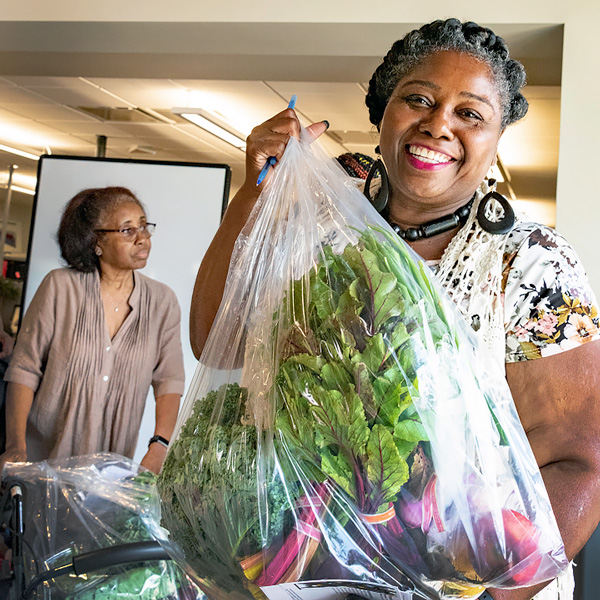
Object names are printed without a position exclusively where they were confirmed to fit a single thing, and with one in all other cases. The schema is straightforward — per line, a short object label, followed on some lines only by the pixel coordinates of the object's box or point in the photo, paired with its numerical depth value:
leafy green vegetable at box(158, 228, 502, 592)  0.60
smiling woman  0.89
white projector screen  3.16
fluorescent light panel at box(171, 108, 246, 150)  5.14
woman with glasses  2.62
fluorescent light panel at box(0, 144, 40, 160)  7.96
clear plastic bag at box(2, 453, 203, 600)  1.13
